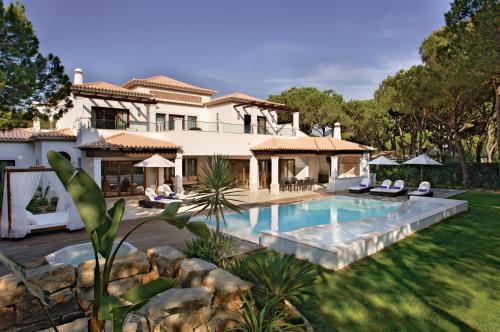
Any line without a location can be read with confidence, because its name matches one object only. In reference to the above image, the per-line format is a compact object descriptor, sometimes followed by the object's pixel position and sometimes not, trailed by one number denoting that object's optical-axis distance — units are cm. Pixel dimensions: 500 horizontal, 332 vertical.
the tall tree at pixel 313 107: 4412
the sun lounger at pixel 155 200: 1850
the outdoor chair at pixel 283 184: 2689
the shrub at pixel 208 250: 900
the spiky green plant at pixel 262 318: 507
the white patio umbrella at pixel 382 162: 2709
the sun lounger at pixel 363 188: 2570
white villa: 2222
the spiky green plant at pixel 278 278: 603
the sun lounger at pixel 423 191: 2239
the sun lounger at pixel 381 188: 2436
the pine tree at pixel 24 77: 1266
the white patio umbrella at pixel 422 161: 2484
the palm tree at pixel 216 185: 1009
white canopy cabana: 1177
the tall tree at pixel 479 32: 1518
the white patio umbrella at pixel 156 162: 1994
